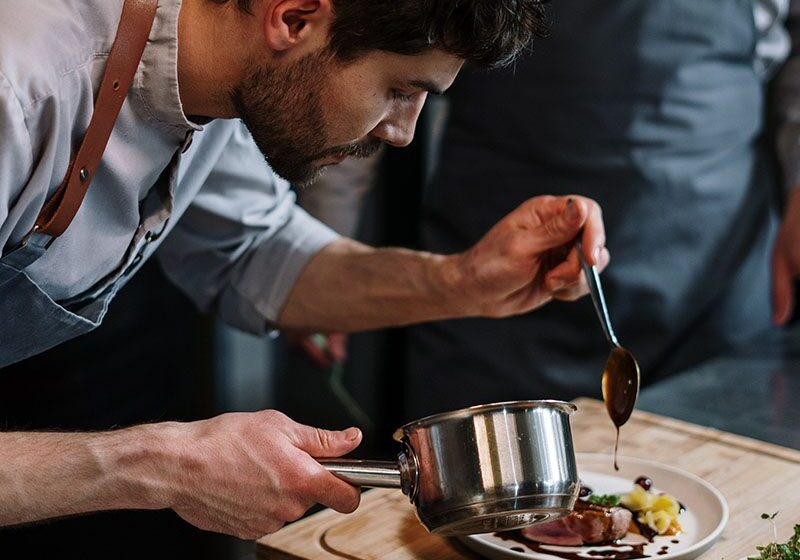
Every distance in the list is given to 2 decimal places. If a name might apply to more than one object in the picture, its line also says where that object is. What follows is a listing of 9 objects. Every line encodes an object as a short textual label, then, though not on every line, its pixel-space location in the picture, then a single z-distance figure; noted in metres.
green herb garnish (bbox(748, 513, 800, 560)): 1.21
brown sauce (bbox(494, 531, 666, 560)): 1.30
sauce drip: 1.52
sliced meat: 1.32
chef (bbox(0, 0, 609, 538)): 1.15
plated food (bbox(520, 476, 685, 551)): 1.32
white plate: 1.28
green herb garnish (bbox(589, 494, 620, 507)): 1.38
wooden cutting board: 1.34
